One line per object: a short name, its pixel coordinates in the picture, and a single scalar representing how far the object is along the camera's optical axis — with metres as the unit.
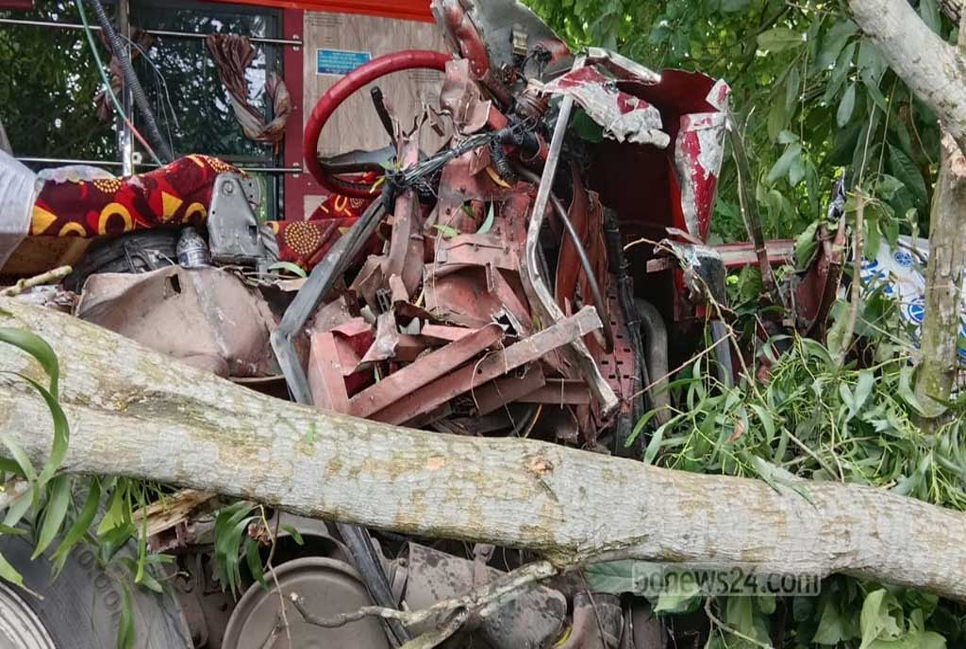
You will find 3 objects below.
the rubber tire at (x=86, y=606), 2.65
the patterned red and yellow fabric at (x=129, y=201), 3.28
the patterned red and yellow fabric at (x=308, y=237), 4.07
